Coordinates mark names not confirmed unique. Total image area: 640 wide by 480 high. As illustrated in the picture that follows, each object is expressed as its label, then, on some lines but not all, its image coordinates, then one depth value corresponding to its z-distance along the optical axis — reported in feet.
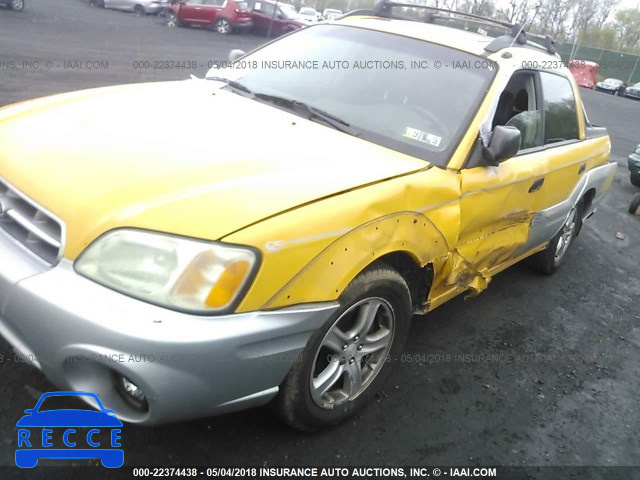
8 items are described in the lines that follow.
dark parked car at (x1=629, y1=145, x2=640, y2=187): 26.48
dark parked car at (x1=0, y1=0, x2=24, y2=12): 58.80
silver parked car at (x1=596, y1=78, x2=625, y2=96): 101.86
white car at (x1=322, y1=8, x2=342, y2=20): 102.46
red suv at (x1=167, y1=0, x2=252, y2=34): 71.61
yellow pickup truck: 6.34
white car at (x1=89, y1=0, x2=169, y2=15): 85.10
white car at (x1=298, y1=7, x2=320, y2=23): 83.87
